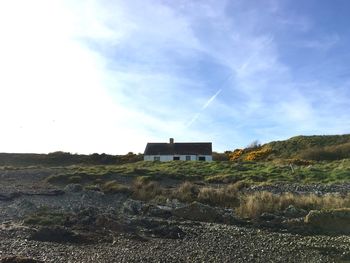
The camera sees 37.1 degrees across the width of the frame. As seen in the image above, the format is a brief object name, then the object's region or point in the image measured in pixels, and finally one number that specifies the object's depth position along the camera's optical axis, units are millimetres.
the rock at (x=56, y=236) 16266
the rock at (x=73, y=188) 29180
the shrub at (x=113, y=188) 29516
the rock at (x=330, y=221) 18234
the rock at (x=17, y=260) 12700
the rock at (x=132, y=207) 22500
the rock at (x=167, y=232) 17056
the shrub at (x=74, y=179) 34597
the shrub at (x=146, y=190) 27991
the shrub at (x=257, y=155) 62062
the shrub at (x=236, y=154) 67094
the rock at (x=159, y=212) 21641
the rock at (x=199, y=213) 20734
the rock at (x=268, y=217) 20297
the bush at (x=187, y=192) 27047
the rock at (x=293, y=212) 20867
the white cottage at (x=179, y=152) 64688
